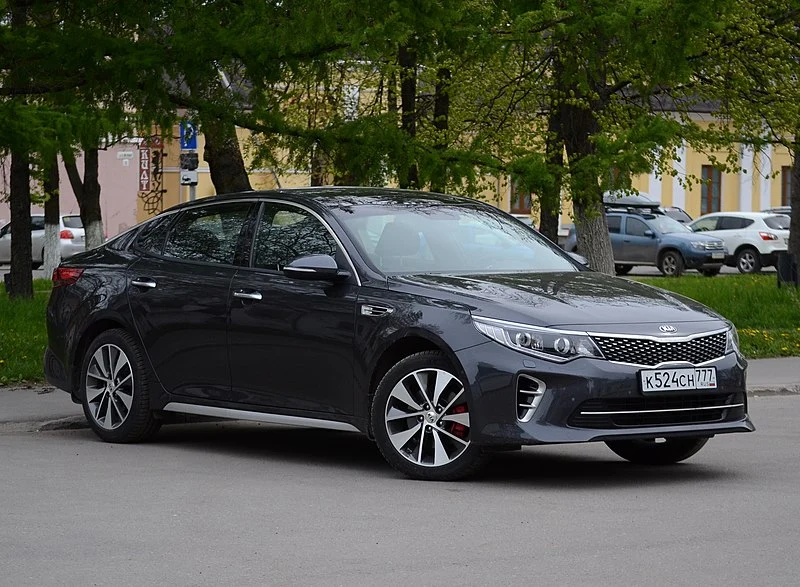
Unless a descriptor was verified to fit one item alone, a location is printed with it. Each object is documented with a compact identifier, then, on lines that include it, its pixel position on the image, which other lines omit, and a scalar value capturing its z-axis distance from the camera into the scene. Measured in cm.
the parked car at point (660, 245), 4203
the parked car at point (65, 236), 4606
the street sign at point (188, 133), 1563
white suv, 4381
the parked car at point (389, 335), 841
